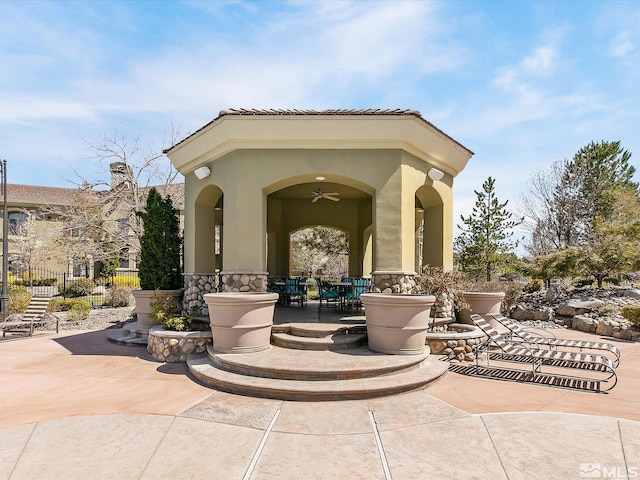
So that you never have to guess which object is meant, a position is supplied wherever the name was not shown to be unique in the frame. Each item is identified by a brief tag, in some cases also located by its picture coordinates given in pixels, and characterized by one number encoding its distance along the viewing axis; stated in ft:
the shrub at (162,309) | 26.48
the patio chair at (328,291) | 34.91
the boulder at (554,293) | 52.29
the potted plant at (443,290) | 25.88
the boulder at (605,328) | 35.24
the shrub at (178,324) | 25.39
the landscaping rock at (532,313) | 45.57
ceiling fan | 36.31
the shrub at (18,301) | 45.11
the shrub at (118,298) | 56.59
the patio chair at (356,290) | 32.48
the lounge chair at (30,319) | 34.88
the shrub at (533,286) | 63.05
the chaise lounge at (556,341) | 22.58
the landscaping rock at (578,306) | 43.34
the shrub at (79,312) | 44.09
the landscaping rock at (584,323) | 37.76
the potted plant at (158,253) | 31.71
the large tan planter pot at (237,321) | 21.34
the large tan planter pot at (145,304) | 30.19
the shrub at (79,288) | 66.80
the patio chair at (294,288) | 37.04
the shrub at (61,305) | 50.42
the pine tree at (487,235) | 73.10
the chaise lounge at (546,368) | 19.19
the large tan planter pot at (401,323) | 21.34
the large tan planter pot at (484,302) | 28.43
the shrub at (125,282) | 69.69
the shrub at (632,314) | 33.90
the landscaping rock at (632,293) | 47.36
